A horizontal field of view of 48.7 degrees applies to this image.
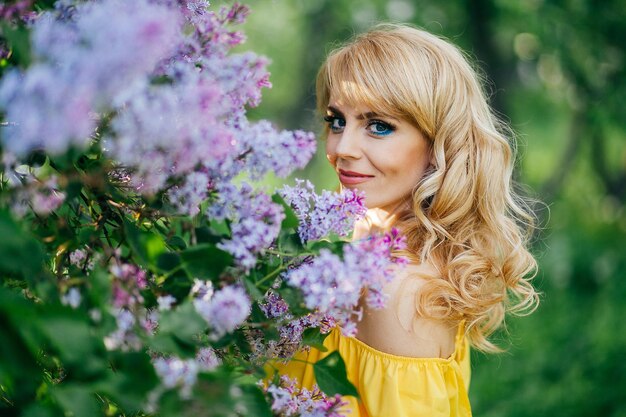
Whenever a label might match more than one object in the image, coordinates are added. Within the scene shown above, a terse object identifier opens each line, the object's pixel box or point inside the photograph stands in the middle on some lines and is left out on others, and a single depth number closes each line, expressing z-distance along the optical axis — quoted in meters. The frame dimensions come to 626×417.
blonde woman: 1.90
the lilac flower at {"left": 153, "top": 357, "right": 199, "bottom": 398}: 0.91
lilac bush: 0.84
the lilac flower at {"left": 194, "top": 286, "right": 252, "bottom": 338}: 1.01
